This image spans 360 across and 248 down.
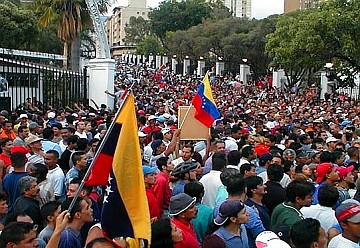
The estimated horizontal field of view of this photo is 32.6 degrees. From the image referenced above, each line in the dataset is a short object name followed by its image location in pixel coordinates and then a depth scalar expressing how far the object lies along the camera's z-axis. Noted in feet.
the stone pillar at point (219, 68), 185.06
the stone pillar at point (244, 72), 165.48
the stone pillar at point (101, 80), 74.69
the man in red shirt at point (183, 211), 19.48
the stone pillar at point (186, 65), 220.02
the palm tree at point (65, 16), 95.25
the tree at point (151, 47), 298.15
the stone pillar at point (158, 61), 271.02
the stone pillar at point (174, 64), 235.40
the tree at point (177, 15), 281.54
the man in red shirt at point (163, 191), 24.12
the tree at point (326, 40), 92.94
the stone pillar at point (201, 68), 204.37
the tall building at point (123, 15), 527.72
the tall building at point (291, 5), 410.93
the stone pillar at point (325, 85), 123.65
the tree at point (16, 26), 133.52
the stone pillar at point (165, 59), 264.56
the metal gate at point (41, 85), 67.72
